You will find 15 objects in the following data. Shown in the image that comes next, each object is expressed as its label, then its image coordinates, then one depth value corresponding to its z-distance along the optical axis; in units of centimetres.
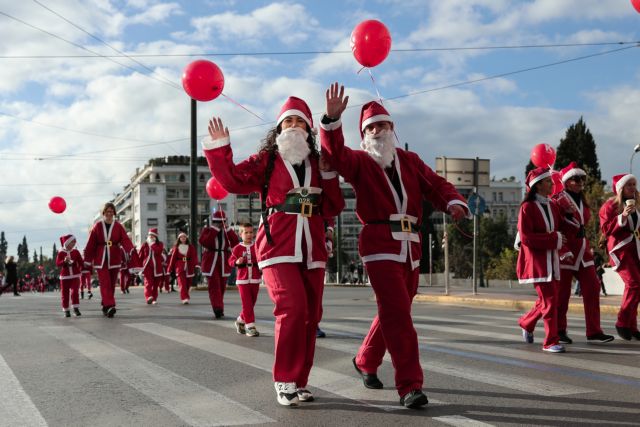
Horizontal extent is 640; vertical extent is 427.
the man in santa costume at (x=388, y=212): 514
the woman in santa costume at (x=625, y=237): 890
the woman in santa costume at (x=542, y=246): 780
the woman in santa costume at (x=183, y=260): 1880
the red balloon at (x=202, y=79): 770
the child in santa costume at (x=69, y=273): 1410
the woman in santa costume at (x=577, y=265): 857
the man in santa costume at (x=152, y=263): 1928
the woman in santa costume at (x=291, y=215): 517
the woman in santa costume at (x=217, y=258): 1269
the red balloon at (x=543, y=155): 1145
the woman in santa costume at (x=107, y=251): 1343
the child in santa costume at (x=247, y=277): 968
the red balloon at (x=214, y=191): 1402
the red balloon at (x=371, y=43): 891
